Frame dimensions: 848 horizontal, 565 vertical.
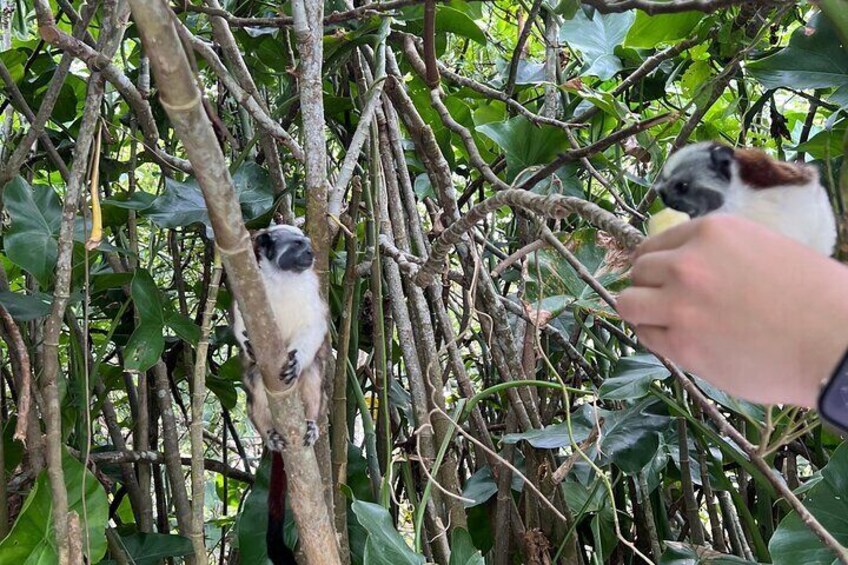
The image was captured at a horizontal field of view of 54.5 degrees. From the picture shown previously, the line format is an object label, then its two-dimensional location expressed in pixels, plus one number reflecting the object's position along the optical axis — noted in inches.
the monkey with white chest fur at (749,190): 45.2
